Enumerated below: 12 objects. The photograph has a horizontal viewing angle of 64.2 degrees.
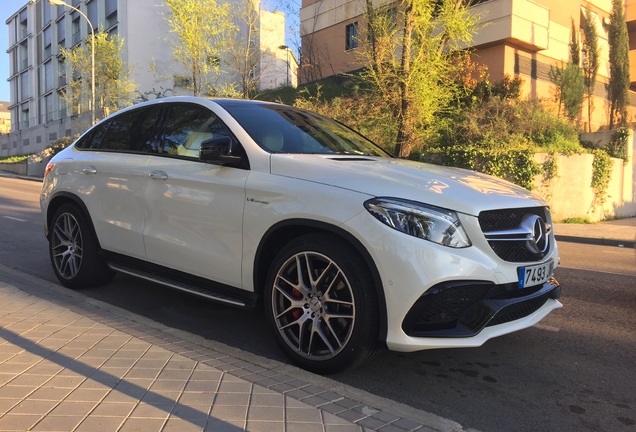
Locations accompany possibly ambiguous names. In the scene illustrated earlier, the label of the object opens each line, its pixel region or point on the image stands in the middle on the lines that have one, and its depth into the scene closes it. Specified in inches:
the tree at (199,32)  853.2
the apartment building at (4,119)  3607.3
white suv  117.6
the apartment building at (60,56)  1327.5
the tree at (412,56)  572.1
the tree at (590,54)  882.8
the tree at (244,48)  949.8
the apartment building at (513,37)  772.6
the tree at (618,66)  909.8
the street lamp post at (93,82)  1135.0
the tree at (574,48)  878.4
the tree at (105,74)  1291.8
